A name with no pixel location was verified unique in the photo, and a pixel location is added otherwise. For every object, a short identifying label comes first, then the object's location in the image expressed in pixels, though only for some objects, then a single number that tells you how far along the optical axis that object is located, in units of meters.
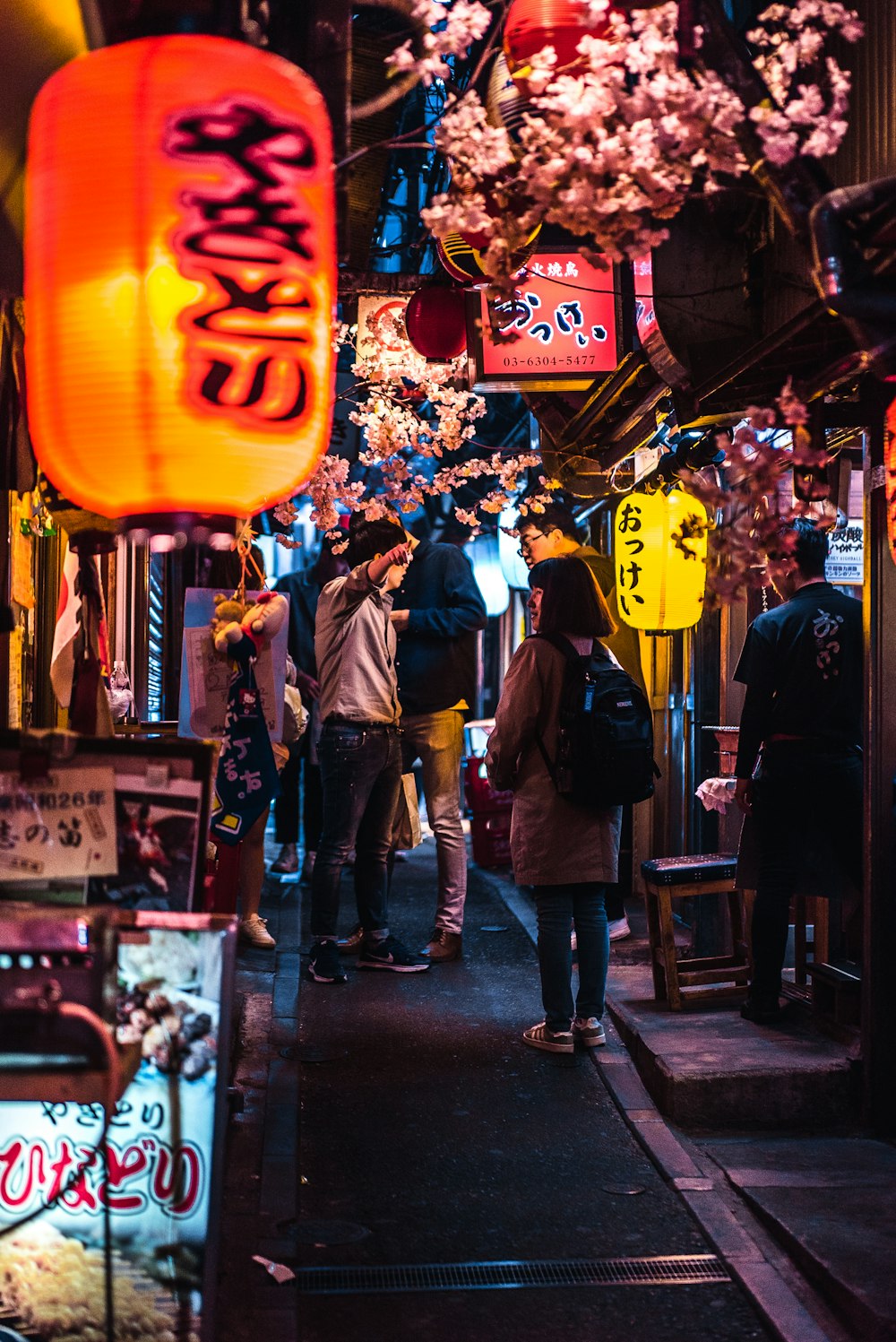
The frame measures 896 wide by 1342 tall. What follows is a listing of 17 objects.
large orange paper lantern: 3.79
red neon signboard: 8.34
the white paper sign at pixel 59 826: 3.90
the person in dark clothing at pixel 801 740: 7.50
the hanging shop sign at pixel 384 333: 10.62
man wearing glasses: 11.09
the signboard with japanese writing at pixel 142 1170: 3.63
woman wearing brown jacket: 7.84
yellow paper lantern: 10.20
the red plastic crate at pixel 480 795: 14.88
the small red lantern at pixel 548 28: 5.45
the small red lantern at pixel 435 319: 9.06
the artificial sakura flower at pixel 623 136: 4.62
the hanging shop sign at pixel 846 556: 10.55
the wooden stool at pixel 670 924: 8.45
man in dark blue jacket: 10.21
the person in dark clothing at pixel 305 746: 13.64
